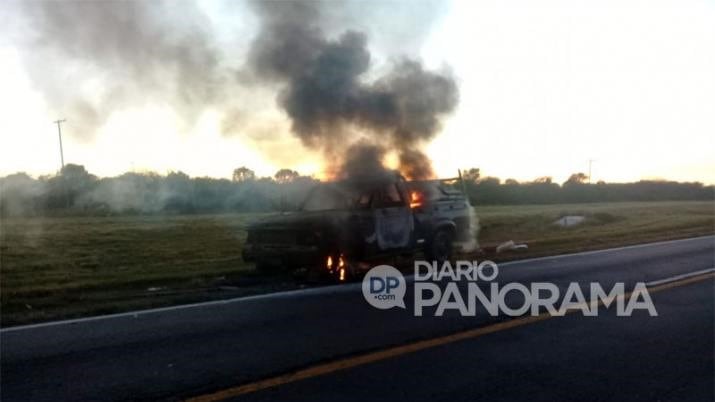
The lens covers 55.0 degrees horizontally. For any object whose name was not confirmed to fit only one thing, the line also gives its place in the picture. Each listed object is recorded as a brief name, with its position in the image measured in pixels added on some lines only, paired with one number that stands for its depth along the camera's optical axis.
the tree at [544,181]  52.12
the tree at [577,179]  54.71
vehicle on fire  10.31
